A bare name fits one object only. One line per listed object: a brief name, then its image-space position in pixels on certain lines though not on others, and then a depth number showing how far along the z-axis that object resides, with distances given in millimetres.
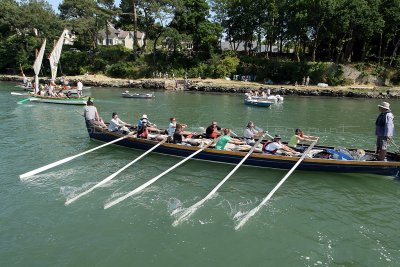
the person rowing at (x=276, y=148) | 16375
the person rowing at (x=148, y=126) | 19297
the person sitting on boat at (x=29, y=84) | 49862
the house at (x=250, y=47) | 70900
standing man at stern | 15000
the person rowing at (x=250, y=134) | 18641
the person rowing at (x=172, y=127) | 19250
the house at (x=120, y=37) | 93000
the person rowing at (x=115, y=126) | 20391
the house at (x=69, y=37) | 84988
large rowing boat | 15086
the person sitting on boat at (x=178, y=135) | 18109
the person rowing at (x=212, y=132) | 18917
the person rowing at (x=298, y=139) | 17016
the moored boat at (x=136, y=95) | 43875
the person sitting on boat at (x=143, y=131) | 19016
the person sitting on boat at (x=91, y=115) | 20906
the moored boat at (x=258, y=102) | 39344
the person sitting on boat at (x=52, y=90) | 36997
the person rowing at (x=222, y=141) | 17094
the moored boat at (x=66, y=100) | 35875
